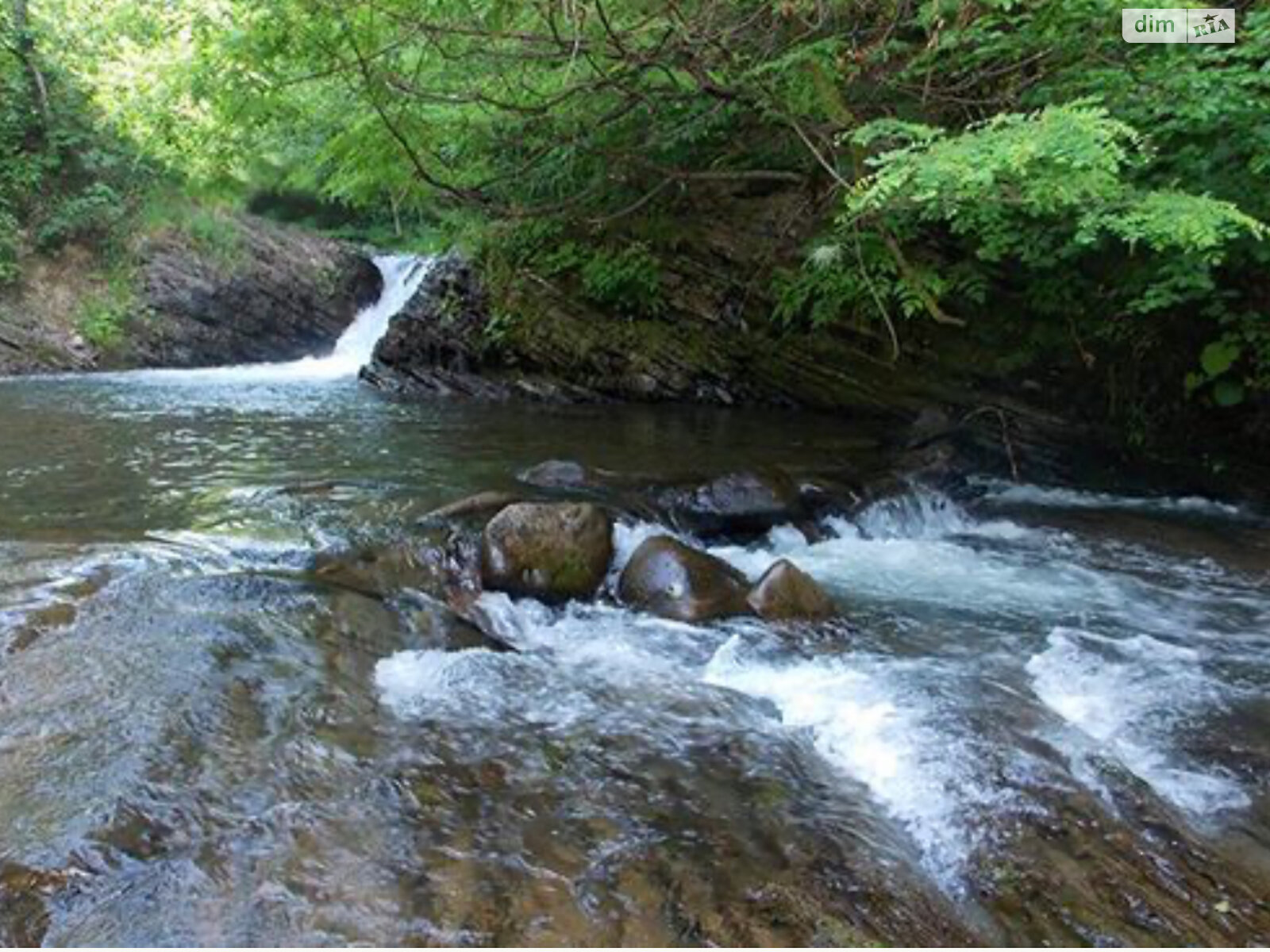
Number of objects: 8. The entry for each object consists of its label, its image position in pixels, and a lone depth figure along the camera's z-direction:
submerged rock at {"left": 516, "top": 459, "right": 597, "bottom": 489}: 7.56
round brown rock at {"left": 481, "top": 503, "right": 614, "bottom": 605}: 5.81
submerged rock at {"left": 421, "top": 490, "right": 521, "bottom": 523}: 6.54
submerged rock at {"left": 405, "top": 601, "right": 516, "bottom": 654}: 4.98
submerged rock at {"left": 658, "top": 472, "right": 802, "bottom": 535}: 7.18
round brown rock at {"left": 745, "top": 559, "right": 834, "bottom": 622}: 5.49
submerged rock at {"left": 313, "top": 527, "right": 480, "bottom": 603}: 5.53
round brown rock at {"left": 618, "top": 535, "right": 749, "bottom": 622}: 5.57
